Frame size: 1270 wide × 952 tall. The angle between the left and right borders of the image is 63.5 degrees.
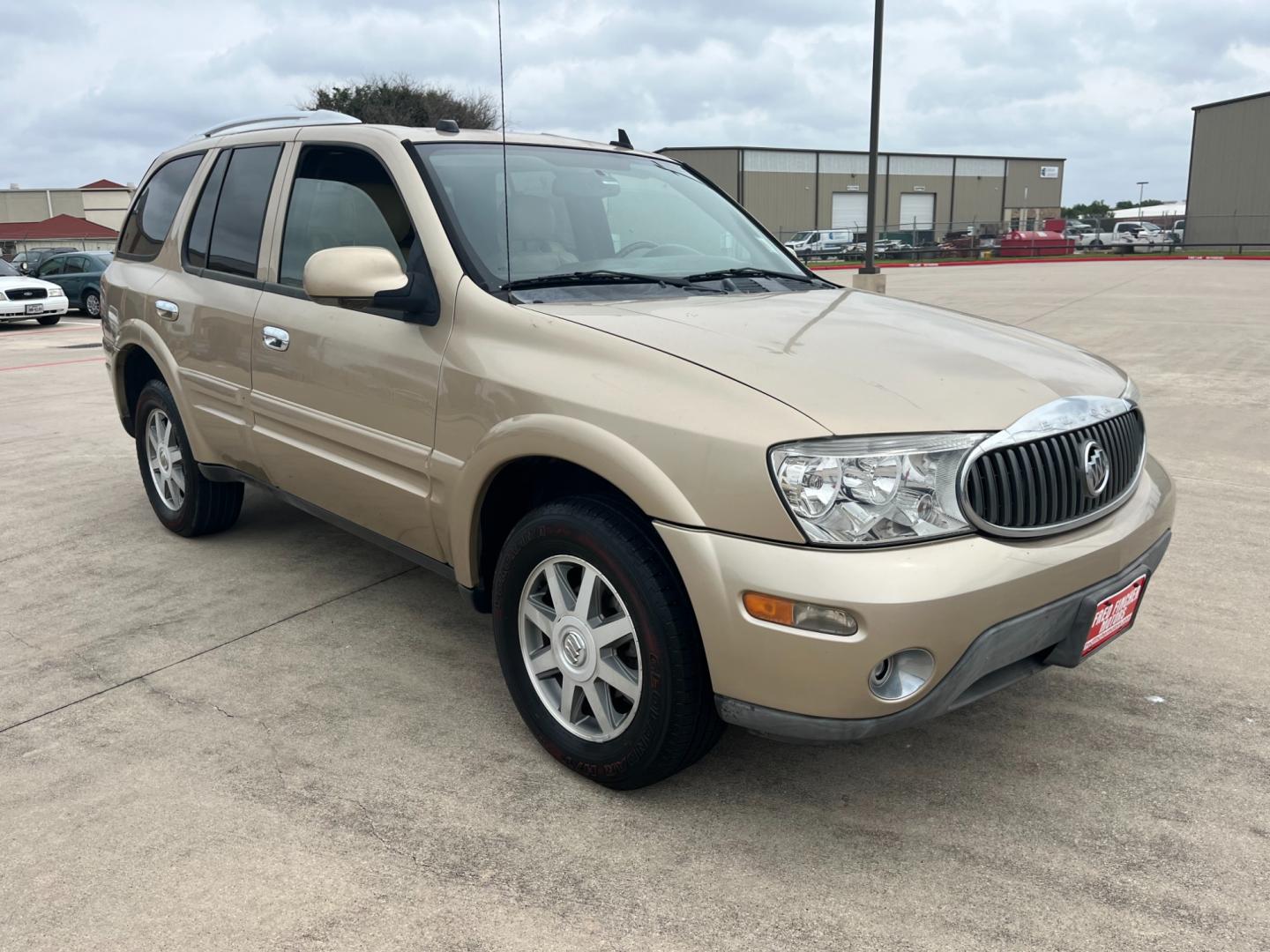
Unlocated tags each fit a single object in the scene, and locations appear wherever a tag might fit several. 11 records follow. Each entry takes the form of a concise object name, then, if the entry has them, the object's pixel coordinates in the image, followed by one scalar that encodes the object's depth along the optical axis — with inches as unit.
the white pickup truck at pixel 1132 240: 1692.9
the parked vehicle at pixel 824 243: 1877.5
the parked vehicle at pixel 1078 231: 1898.4
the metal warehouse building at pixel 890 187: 2701.8
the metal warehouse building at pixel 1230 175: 1930.4
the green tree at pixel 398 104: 1272.1
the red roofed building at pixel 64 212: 2263.8
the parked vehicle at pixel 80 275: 846.5
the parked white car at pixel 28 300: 740.6
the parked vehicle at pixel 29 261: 934.5
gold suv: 90.0
